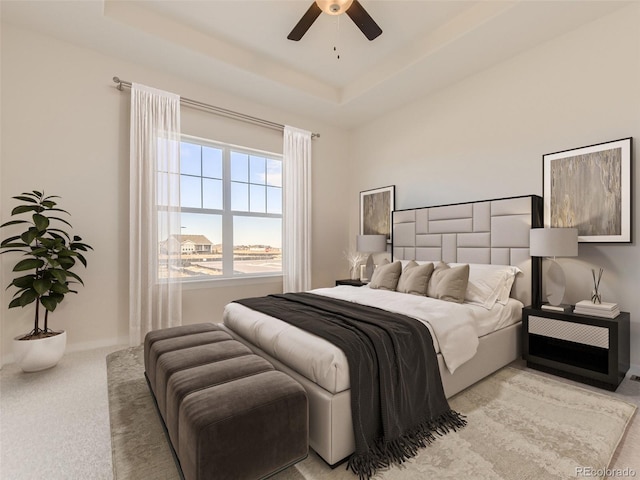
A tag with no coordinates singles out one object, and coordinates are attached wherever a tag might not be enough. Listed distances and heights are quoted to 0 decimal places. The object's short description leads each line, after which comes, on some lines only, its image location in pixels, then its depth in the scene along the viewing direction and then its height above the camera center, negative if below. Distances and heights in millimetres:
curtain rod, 3438 +1676
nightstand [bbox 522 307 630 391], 2355 -891
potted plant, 2631 -379
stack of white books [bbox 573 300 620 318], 2445 -558
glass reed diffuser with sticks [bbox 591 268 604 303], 2635 -431
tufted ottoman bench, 1292 -800
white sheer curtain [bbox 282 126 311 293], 4680 +373
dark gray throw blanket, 1646 -854
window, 4035 +363
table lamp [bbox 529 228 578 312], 2633 -90
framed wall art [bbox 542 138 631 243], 2619 +448
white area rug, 1557 -1156
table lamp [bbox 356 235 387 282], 4594 -100
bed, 1644 -625
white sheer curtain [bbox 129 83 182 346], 3438 +287
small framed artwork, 4738 +456
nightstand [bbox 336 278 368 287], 4346 -635
